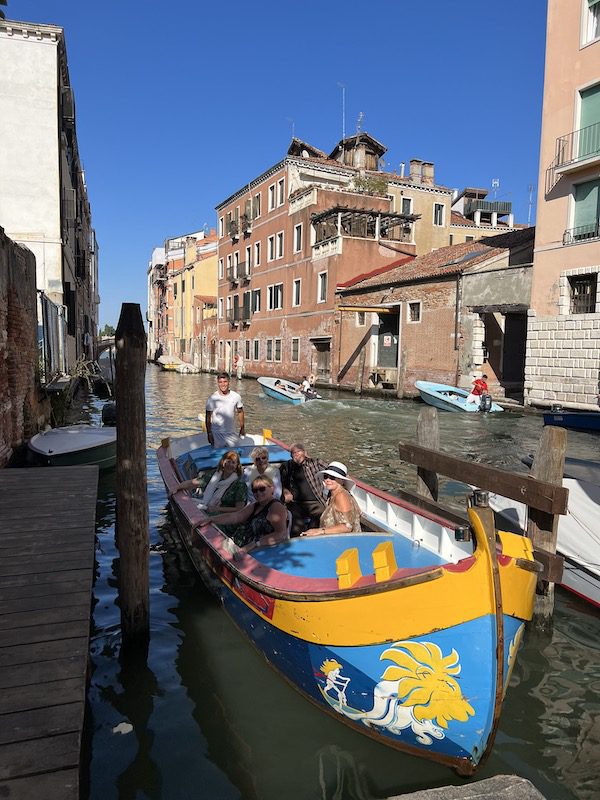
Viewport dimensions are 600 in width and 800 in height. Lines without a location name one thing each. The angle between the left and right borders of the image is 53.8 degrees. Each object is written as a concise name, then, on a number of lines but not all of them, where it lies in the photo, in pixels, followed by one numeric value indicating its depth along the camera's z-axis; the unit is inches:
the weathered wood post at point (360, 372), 1010.2
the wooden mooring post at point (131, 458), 165.6
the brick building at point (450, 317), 802.8
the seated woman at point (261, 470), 228.1
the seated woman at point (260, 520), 183.9
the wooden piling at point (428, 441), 246.2
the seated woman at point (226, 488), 224.5
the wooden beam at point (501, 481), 174.9
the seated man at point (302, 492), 216.5
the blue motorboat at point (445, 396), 740.0
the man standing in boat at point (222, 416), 307.9
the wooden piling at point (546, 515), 181.0
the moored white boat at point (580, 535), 199.3
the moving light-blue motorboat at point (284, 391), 857.5
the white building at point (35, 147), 730.8
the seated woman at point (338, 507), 187.2
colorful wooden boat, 109.0
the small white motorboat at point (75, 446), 335.0
